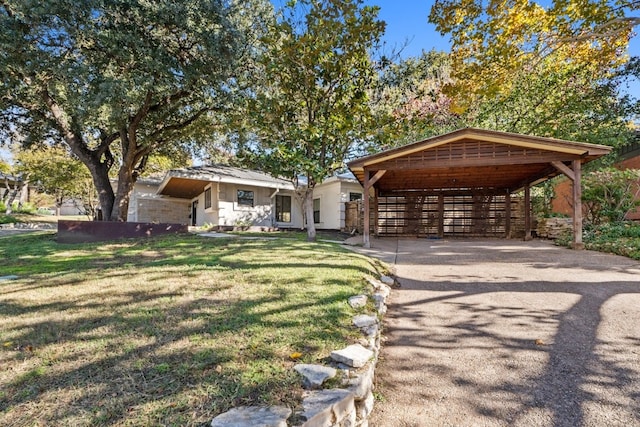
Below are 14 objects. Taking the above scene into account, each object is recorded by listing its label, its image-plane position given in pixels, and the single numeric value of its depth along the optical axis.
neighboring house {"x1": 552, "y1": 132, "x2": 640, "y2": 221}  12.69
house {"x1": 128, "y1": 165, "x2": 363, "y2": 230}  13.84
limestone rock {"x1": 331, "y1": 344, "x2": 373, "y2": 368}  2.23
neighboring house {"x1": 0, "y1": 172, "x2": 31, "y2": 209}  22.53
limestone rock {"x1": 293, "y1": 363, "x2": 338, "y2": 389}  1.95
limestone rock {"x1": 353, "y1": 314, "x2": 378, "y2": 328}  2.93
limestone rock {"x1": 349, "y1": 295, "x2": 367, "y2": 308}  3.39
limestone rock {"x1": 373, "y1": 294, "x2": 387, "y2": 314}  3.59
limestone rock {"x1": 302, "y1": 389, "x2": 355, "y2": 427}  1.70
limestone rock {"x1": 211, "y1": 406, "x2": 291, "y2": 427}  1.56
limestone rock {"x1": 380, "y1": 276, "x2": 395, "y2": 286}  4.90
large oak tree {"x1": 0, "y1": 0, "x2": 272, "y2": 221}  7.52
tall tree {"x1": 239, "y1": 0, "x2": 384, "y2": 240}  8.10
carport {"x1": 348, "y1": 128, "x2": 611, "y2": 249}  7.92
